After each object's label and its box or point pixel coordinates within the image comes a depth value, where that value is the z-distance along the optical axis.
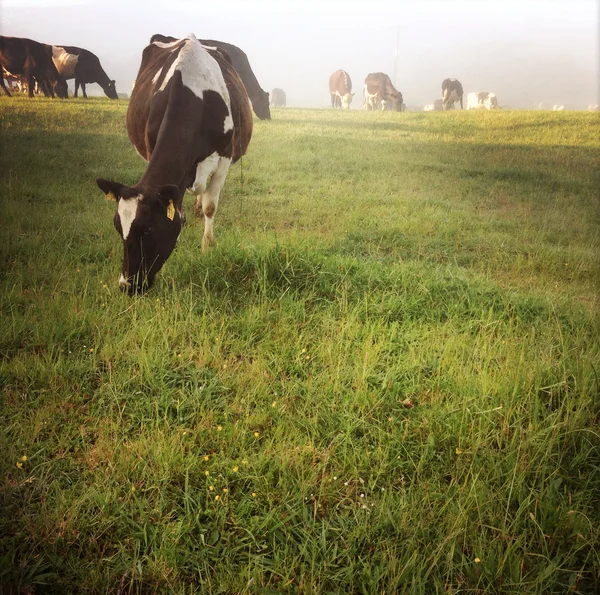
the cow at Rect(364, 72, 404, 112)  24.94
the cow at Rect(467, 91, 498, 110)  26.11
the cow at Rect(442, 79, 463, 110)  24.22
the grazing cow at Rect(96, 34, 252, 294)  3.07
